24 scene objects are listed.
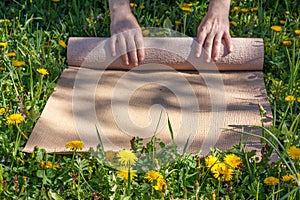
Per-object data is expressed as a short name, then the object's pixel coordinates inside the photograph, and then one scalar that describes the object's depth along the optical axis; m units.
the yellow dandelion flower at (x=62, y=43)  2.88
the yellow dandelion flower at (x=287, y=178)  1.82
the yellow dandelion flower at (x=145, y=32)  3.03
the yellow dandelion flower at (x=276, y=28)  2.95
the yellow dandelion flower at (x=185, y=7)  3.10
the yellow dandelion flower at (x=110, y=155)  2.00
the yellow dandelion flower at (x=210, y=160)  1.96
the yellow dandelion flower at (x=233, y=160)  1.94
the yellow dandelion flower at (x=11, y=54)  2.64
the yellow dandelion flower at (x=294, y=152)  1.89
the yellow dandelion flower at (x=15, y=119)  2.09
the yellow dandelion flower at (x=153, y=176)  1.82
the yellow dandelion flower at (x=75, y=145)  1.95
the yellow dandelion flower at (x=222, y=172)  1.88
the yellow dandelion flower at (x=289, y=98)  2.29
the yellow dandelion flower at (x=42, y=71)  2.43
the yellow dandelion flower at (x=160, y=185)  1.75
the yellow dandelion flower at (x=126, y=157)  1.90
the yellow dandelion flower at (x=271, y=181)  1.83
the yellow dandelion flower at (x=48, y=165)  1.95
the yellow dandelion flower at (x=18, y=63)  2.54
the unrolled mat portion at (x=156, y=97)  2.25
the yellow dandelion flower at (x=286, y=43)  2.88
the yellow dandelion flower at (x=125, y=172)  1.84
